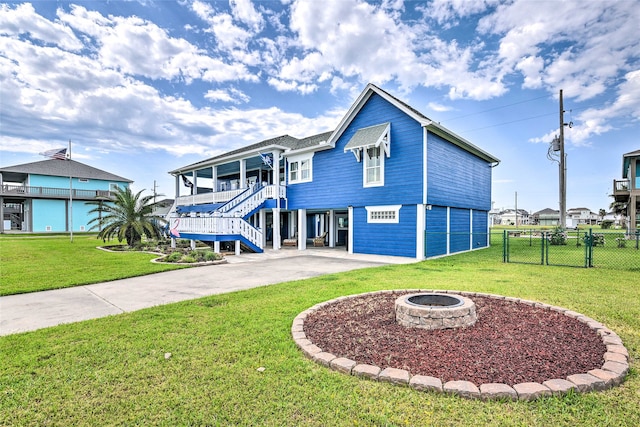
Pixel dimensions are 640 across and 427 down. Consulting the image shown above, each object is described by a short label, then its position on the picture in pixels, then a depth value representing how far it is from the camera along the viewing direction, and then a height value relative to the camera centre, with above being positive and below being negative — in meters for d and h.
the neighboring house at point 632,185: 21.88 +2.34
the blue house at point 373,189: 13.38 +1.43
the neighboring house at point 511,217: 98.61 -0.55
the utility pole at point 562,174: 20.69 +2.94
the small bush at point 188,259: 11.66 -1.74
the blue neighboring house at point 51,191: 33.66 +2.74
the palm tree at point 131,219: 17.11 -0.23
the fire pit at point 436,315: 4.16 -1.41
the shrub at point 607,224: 44.64 -1.31
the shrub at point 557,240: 20.50 -1.70
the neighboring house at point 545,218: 87.25 -0.78
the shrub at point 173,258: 11.85 -1.71
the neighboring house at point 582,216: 85.31 -0.19
